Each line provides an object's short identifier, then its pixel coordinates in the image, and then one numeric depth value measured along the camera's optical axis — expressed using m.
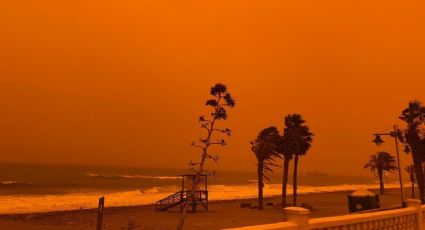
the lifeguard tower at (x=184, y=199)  39.81
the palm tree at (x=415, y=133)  28.98
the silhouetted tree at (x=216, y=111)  21.28
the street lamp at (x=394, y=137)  16.48
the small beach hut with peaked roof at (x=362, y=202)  13.73
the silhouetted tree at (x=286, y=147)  41.34
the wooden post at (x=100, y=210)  17.30
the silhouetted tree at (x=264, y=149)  40.41
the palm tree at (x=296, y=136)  41.41
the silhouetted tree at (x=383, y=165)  69.31
